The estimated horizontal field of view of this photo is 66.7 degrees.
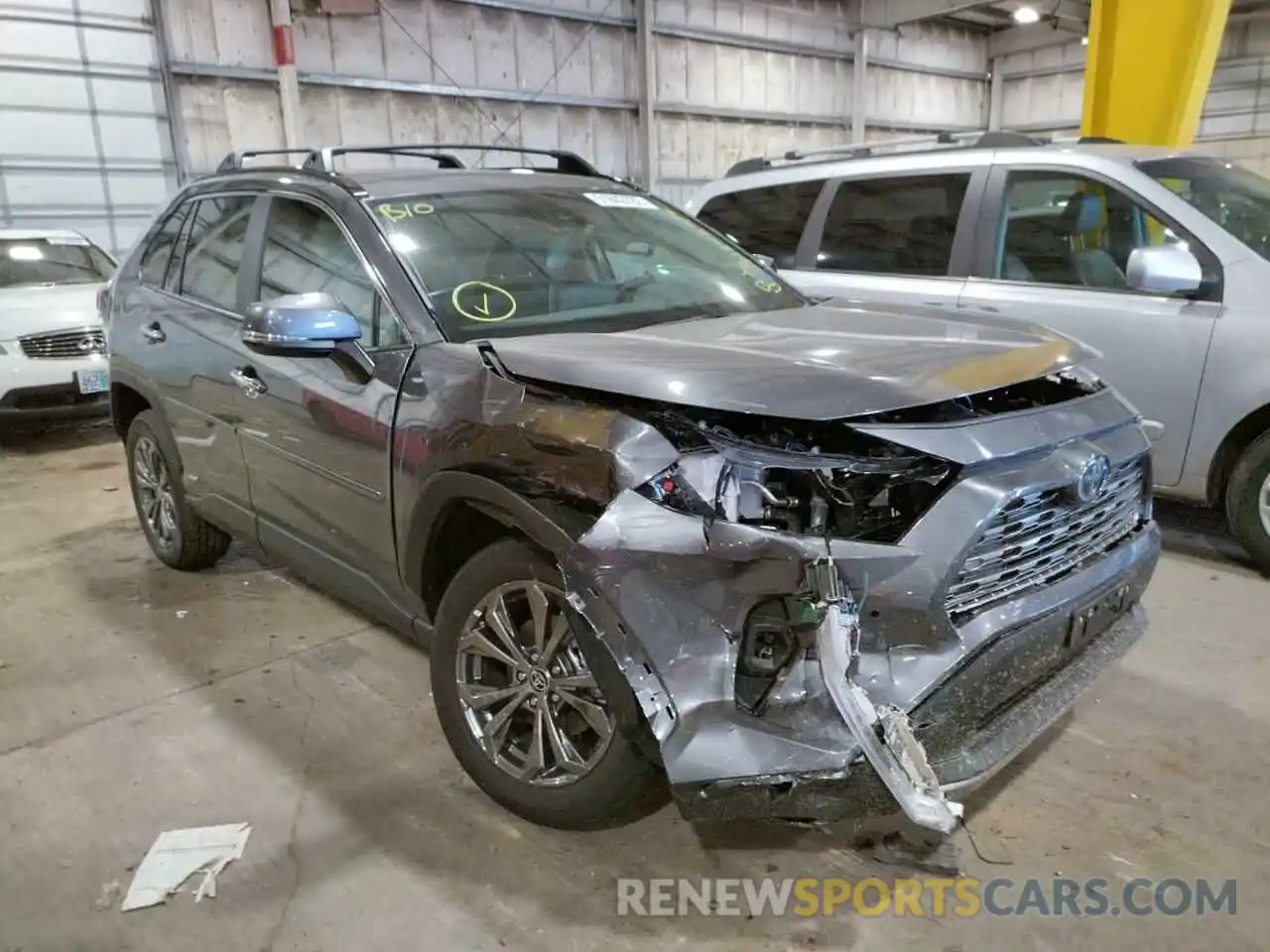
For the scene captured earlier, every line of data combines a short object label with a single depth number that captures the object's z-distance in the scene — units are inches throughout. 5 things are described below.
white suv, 272.8
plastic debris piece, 89.4
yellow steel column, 254.7
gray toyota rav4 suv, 73.0
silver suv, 150.6
